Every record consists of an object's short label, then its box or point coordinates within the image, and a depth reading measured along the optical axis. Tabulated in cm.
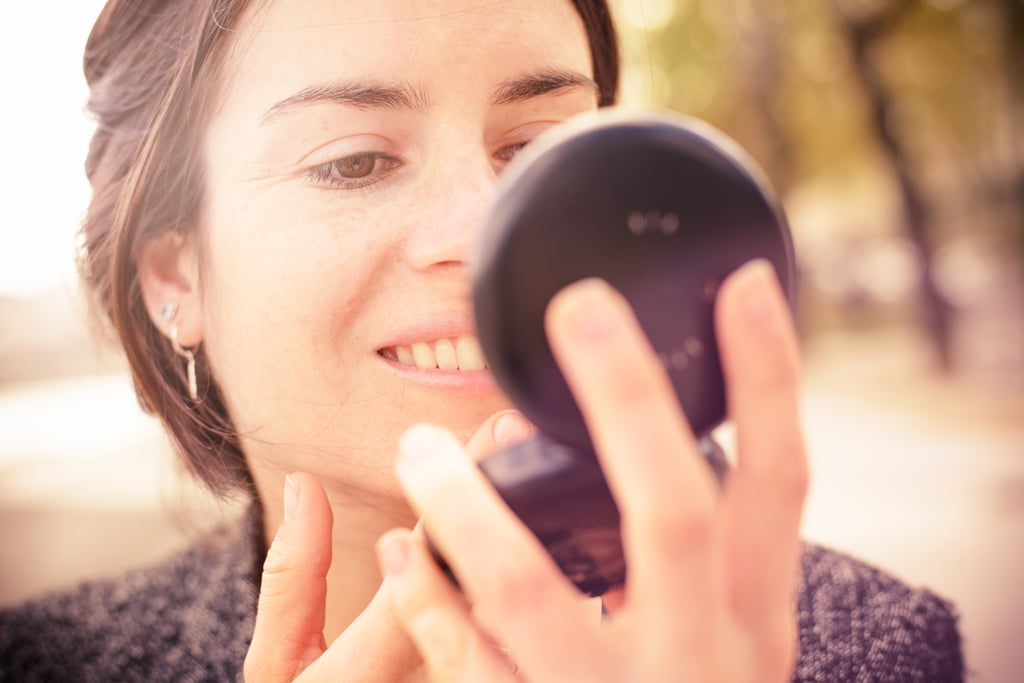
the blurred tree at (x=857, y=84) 534
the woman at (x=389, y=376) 30
